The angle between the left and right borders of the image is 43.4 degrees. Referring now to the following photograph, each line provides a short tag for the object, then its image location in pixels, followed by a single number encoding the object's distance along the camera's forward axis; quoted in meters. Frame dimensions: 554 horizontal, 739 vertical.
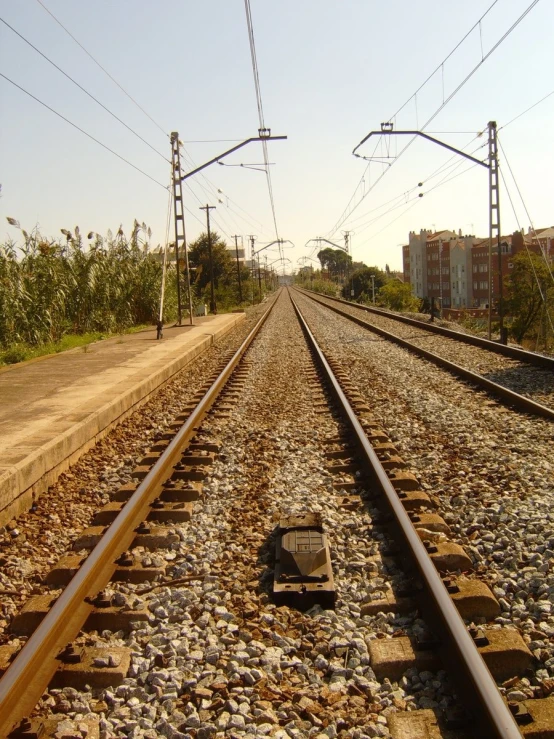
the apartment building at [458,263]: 101.12
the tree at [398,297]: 70.31
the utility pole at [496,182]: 20.53
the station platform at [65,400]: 5.73
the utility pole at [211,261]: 36.89
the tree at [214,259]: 55.12
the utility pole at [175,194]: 22.97
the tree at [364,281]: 80.88
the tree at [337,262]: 184.15
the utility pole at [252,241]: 86.81
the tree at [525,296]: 58.41
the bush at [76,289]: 14.81
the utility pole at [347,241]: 81.31
